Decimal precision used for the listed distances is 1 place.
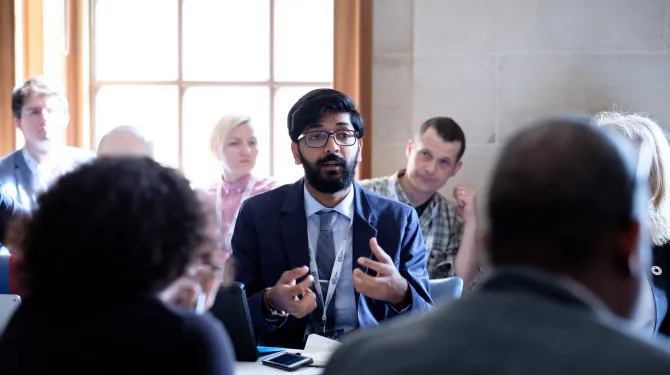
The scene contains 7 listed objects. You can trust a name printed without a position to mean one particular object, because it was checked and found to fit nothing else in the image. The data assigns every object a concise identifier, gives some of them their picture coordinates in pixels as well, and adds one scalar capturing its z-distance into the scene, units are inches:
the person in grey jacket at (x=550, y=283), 65.1
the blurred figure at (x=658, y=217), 192.5
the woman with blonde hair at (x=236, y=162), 301.0
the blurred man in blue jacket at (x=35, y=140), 291.3
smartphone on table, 163.9
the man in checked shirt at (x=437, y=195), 285.0
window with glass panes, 329.7
